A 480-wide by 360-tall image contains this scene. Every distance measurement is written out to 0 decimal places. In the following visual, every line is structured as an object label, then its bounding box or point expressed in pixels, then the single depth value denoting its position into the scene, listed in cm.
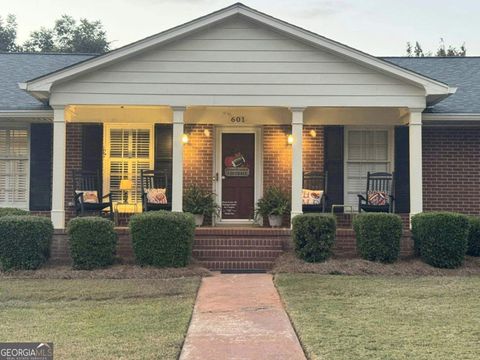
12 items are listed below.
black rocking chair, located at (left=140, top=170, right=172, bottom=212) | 1023
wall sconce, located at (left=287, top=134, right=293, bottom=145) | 1051
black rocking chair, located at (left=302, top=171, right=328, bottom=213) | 1038
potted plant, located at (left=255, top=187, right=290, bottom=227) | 984
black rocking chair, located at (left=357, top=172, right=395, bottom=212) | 956
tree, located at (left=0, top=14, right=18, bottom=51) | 3158
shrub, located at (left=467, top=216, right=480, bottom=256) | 869
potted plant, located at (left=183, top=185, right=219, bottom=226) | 997
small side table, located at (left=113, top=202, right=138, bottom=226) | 1049
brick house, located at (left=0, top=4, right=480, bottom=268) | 884
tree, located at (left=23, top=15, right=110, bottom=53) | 3294
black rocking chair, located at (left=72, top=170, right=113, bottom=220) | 951
